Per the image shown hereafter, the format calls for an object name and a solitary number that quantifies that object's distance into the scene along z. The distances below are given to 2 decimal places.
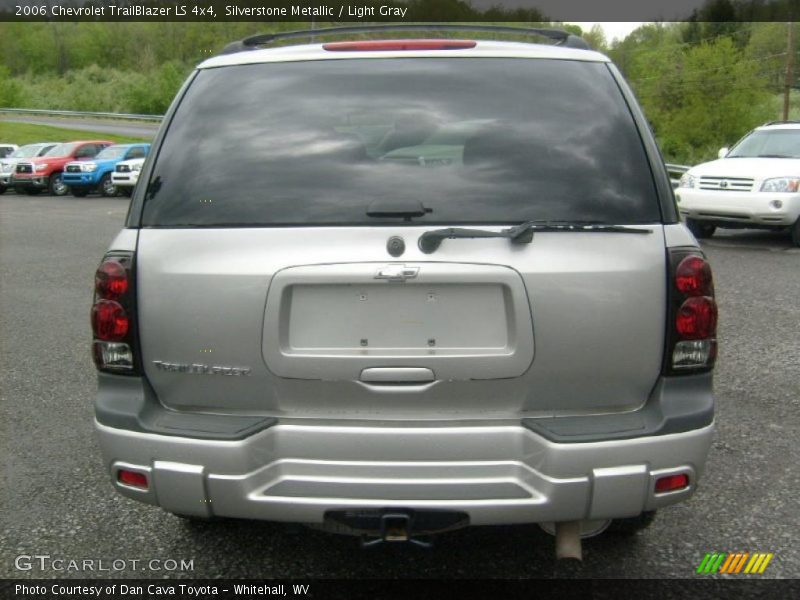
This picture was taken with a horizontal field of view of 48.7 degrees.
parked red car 29.92
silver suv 2.55
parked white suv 12.07
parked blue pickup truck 28.78
